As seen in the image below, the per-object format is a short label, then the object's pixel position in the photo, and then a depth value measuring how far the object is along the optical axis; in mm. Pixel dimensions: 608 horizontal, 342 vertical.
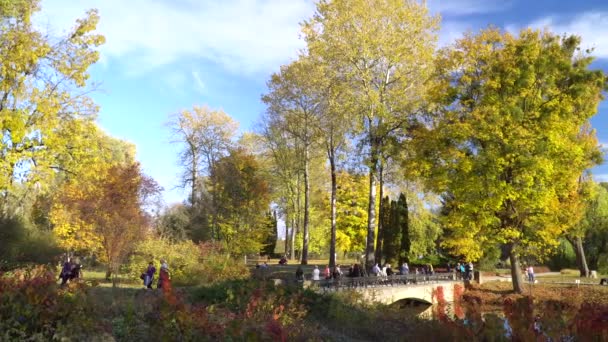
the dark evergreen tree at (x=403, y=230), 39875
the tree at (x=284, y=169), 41406
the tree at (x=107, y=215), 23109
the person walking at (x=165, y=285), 9734
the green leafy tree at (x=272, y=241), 56781
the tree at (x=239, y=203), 35562
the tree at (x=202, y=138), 44812
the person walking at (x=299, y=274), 23125
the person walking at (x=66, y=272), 18422
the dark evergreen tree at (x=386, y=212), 41412
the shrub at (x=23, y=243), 19947
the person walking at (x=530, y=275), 32031
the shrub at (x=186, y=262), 22969
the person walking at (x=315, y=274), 23969
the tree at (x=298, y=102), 33094
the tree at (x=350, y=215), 47875
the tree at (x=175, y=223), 38072
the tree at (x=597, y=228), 39312
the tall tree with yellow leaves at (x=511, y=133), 22734
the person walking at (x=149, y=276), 19469
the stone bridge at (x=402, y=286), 22734
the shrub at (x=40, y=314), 7254
